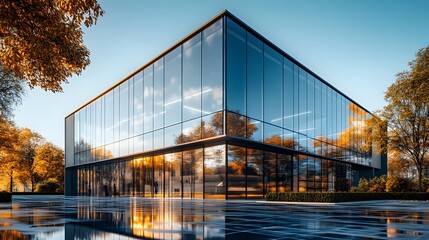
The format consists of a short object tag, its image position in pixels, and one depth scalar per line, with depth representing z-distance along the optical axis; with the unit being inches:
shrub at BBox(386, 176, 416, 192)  1378.0
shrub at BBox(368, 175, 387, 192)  1399.1
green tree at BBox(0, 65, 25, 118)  1184.2
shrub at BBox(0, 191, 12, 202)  1282.0
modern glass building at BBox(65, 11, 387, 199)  1079.0
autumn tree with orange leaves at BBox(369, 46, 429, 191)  1327.5
